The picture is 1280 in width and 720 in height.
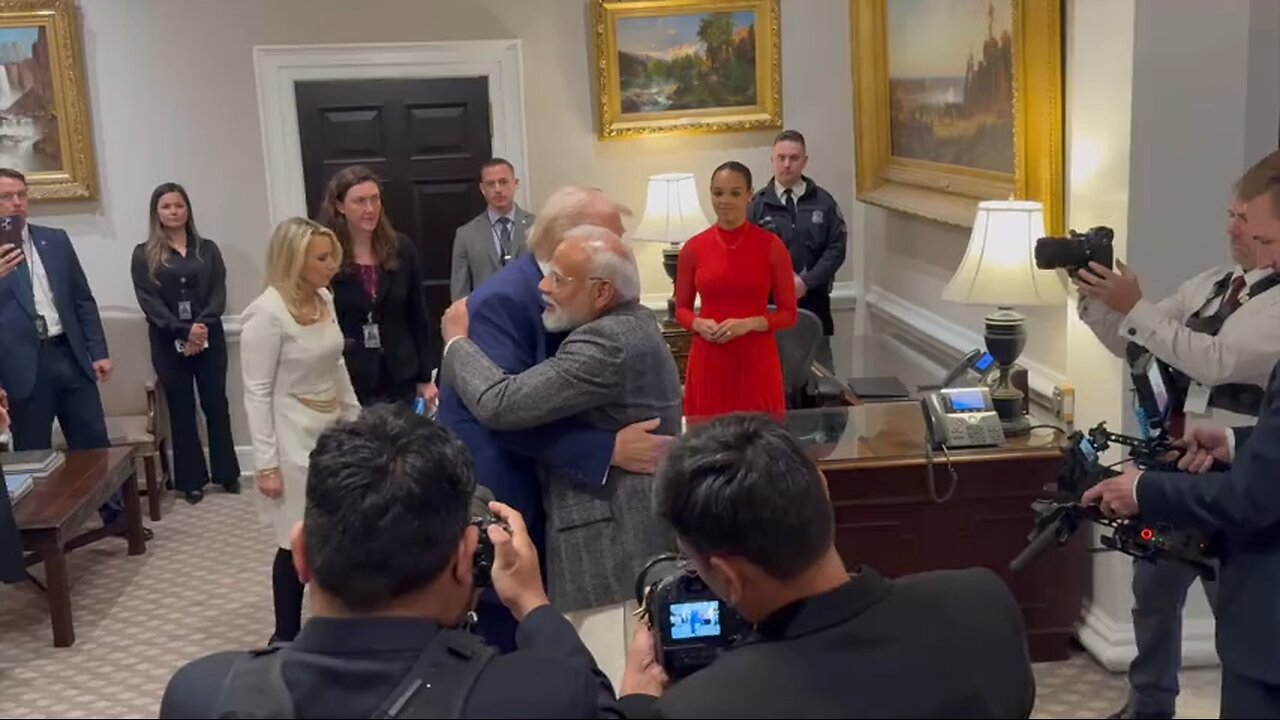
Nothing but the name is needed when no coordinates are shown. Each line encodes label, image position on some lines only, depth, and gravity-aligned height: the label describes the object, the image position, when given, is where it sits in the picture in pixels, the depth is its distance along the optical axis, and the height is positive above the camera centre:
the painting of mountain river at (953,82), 4.55 +0.24
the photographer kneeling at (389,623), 1.43 -0.53
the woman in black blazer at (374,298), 4.86 -0.48
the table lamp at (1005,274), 3.80 -0.41
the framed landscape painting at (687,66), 6.56 +0.47
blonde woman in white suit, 3.88 -0.57
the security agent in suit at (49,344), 5.43 -0.67
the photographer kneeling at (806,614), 1.47 -0.58
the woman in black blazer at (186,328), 6.15 -0.70
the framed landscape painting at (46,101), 6.25 +0.45
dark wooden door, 6.51 +0.15
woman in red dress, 4.89 -0.59
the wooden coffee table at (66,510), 4.49 -1.17
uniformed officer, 6.21 -0.34
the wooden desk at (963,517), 3.93 -1.16
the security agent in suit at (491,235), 5.95 -0.32
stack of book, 4.78 -1.08
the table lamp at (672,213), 6.27 -0.28
